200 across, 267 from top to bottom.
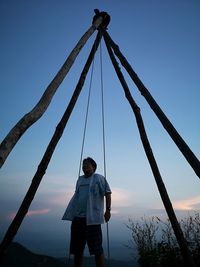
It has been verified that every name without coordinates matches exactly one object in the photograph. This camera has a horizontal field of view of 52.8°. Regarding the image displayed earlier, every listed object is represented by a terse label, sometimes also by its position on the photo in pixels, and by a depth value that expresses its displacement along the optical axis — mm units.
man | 3043
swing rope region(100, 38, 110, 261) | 3441
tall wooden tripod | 2081
